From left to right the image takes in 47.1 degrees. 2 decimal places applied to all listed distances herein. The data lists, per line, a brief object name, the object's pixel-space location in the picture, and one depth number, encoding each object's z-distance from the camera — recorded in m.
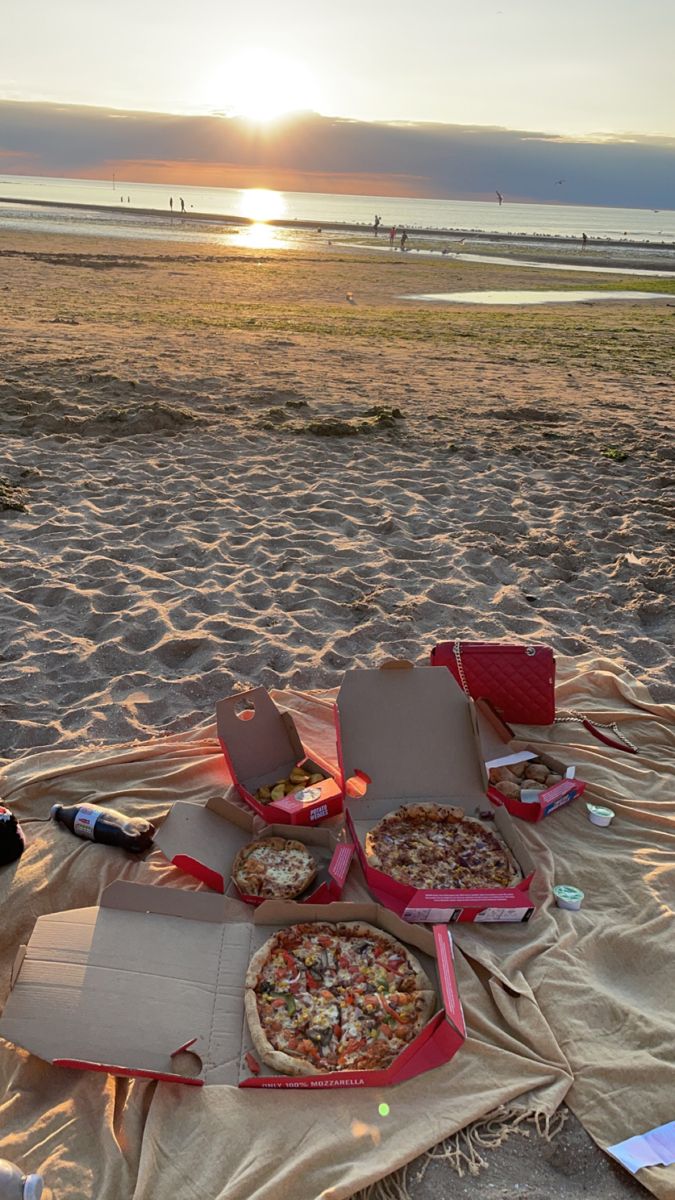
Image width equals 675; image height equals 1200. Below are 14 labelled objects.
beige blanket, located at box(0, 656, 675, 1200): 1.91
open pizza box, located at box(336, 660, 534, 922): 3.15
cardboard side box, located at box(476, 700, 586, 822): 3.11
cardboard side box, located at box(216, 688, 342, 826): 3.17
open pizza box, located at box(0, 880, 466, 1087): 2.09
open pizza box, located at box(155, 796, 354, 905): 2.66
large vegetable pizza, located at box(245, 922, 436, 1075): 2.12
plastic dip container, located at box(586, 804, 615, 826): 3.13
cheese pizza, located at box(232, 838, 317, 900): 2.65
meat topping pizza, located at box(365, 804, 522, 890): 2.72
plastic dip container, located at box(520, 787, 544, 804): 3.15
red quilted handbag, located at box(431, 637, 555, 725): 3.54
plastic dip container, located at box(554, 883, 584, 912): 2.71
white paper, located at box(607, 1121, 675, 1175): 1.97
